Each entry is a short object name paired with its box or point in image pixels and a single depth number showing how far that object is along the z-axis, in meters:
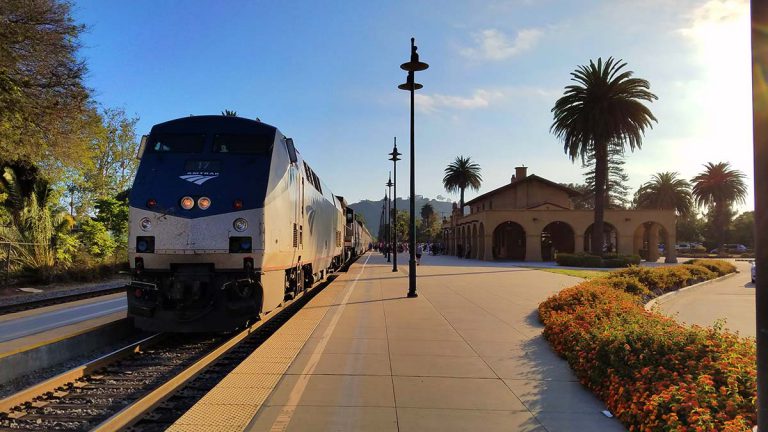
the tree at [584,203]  92.88
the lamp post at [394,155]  31.91
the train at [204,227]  8.34
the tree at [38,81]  15.62
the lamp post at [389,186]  43.49
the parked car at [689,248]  79.06
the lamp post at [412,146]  15.03
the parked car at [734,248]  73.96
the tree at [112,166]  39.07
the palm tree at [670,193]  69.88
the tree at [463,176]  78.56
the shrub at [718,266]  27.01
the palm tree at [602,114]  36.94
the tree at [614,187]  82.25
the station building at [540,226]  45.53
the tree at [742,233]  87.76
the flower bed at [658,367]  4.36
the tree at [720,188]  63.25
